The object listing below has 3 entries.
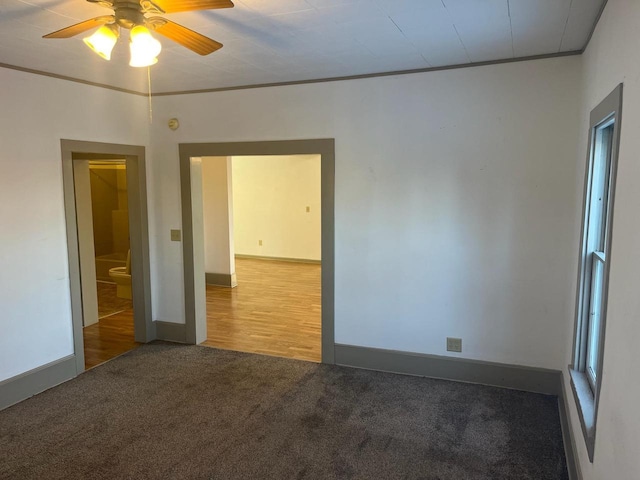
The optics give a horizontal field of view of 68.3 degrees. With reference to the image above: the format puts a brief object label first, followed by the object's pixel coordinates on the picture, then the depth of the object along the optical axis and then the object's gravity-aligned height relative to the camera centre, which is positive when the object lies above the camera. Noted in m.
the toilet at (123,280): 6.27 -1.16
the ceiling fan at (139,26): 1.90 +0.72
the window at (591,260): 2.41 -0.36
